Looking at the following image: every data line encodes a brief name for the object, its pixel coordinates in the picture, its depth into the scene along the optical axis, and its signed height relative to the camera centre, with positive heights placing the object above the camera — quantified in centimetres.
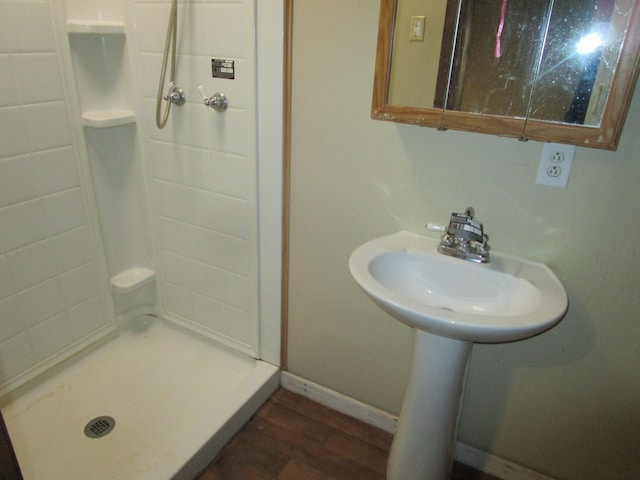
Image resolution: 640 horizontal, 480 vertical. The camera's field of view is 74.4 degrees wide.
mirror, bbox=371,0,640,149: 93 +4
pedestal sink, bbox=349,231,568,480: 106 -55
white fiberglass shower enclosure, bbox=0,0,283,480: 138 -60
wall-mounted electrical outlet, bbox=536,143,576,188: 105 -18
